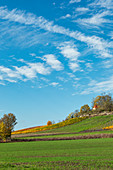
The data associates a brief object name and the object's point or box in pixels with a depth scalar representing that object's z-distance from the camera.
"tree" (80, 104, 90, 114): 152.71
